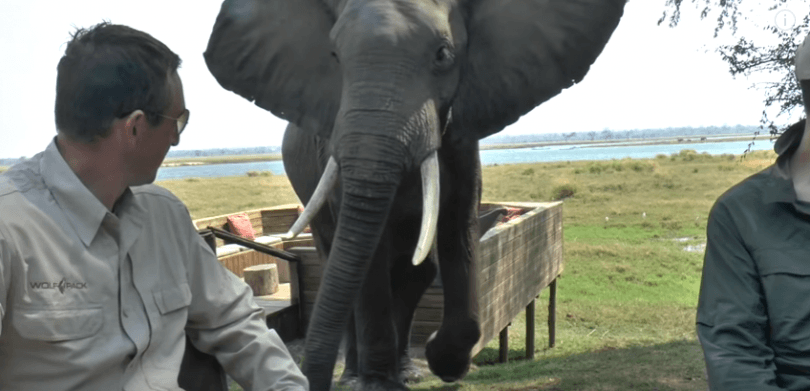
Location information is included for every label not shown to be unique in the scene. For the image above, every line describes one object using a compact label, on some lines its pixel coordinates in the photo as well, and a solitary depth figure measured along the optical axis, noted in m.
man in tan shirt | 1.48
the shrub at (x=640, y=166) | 43.09
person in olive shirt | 1.61
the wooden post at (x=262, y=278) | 6.86
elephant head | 3.08
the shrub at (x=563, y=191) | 31.72
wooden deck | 5.43
